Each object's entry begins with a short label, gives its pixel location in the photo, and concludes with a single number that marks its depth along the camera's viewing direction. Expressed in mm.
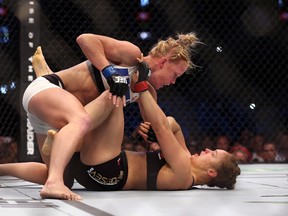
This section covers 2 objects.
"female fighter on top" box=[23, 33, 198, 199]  4910
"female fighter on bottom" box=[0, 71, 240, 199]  5388
